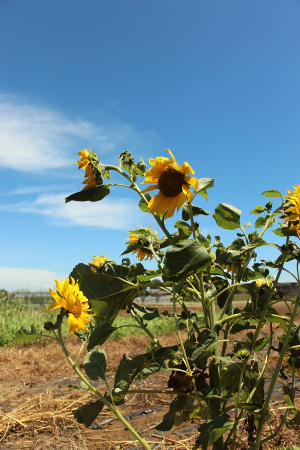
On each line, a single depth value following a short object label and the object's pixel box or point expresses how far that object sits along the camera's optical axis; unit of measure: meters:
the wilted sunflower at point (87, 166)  1.05
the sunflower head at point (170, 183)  0.91
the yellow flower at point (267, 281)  1.42
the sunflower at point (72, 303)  1.01
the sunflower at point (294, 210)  0.99
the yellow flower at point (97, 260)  1.43
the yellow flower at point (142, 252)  1.29
